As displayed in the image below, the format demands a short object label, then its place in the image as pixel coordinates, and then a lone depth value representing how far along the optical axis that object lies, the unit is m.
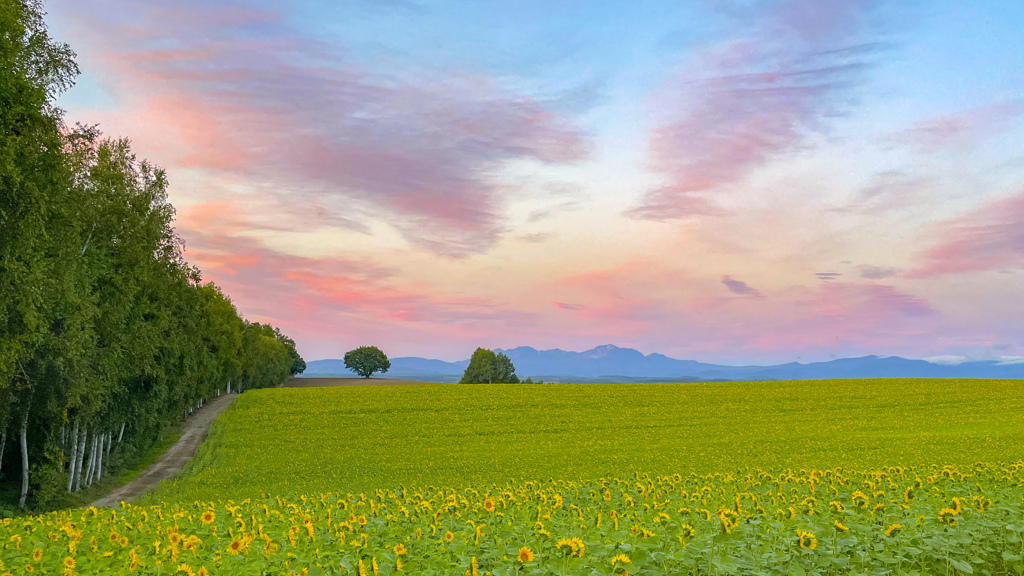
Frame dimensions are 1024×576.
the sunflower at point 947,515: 6.89
